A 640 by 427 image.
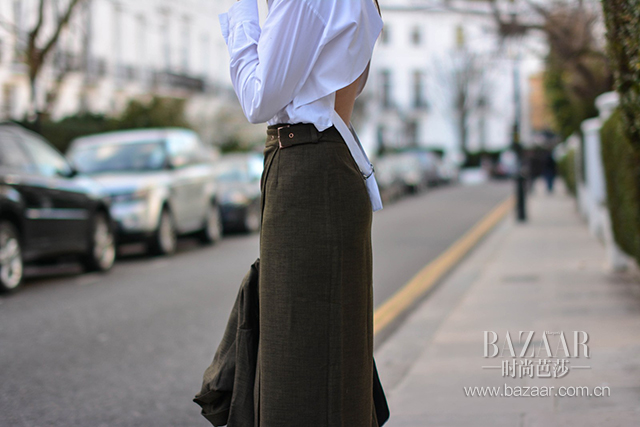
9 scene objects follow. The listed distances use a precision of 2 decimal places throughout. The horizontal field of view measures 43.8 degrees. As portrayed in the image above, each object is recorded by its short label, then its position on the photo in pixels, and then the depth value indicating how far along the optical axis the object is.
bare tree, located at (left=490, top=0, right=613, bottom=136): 15.14
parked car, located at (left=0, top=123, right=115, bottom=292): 8.61
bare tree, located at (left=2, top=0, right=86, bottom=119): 17.19
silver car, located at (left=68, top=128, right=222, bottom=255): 12.23
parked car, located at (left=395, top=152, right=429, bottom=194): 33.59
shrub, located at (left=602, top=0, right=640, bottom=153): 4.75
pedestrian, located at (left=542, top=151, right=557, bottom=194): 30.28
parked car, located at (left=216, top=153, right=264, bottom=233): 16.34
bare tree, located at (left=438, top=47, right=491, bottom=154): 67.94
